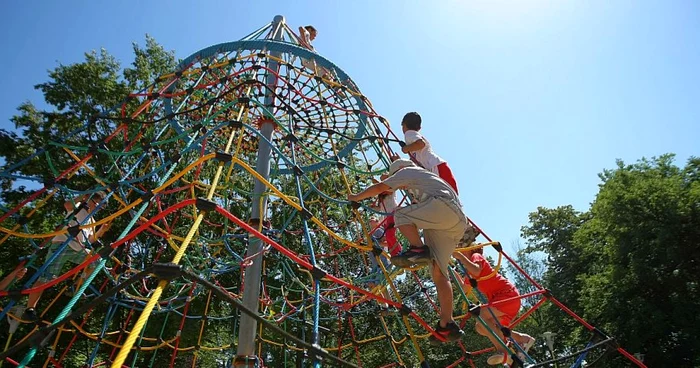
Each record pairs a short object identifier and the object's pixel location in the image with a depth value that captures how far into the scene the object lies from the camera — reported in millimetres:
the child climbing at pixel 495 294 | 4312
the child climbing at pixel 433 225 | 3203
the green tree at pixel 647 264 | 14109
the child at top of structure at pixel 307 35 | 5793
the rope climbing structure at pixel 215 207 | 2898
